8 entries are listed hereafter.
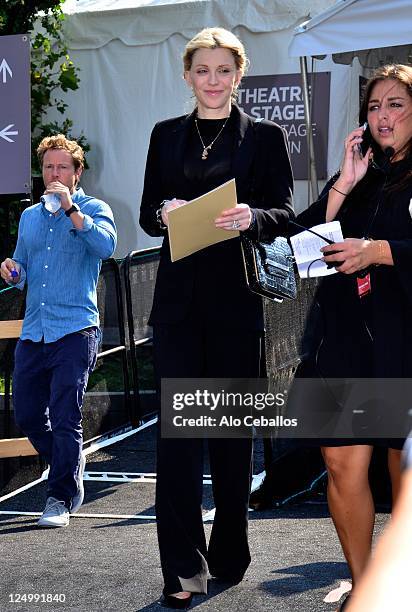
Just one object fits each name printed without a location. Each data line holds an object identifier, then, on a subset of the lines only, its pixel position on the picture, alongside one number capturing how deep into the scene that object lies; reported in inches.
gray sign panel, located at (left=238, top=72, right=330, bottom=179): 414.3
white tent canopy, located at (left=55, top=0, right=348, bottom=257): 418.0
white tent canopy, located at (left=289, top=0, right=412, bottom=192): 312.7
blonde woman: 159.5
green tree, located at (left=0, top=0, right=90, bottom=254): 427.5
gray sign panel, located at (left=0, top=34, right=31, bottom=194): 245.8
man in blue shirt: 224.2
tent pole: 370.3
